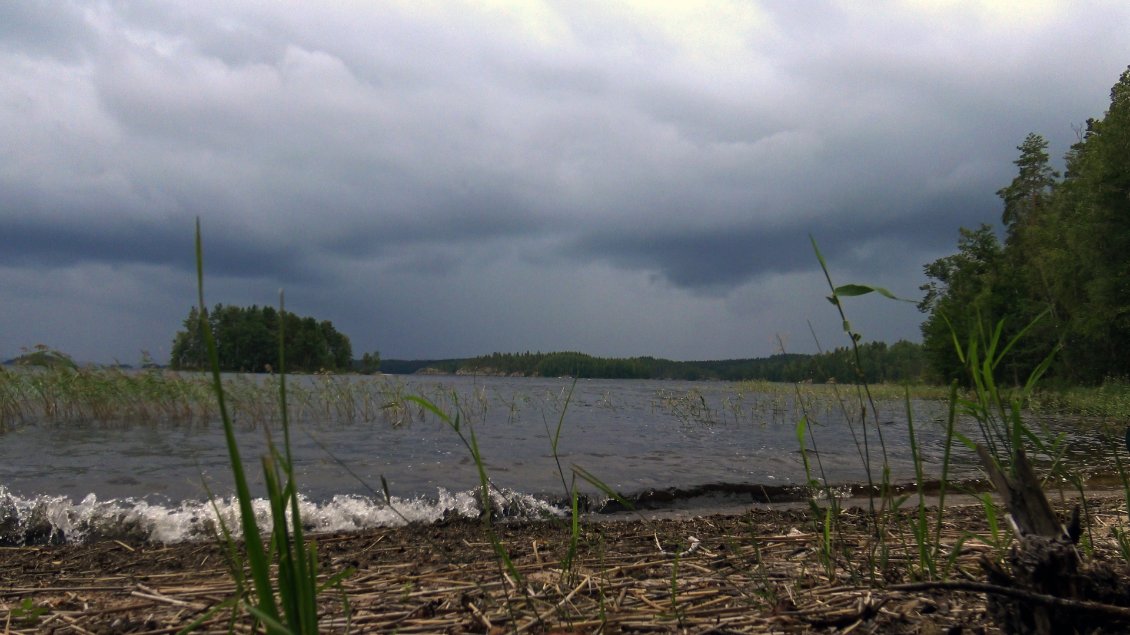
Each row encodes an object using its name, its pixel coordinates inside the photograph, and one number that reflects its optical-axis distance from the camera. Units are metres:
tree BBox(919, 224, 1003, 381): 42.94
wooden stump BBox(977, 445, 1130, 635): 1.47
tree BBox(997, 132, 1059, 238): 45.12
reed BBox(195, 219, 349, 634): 1.07
